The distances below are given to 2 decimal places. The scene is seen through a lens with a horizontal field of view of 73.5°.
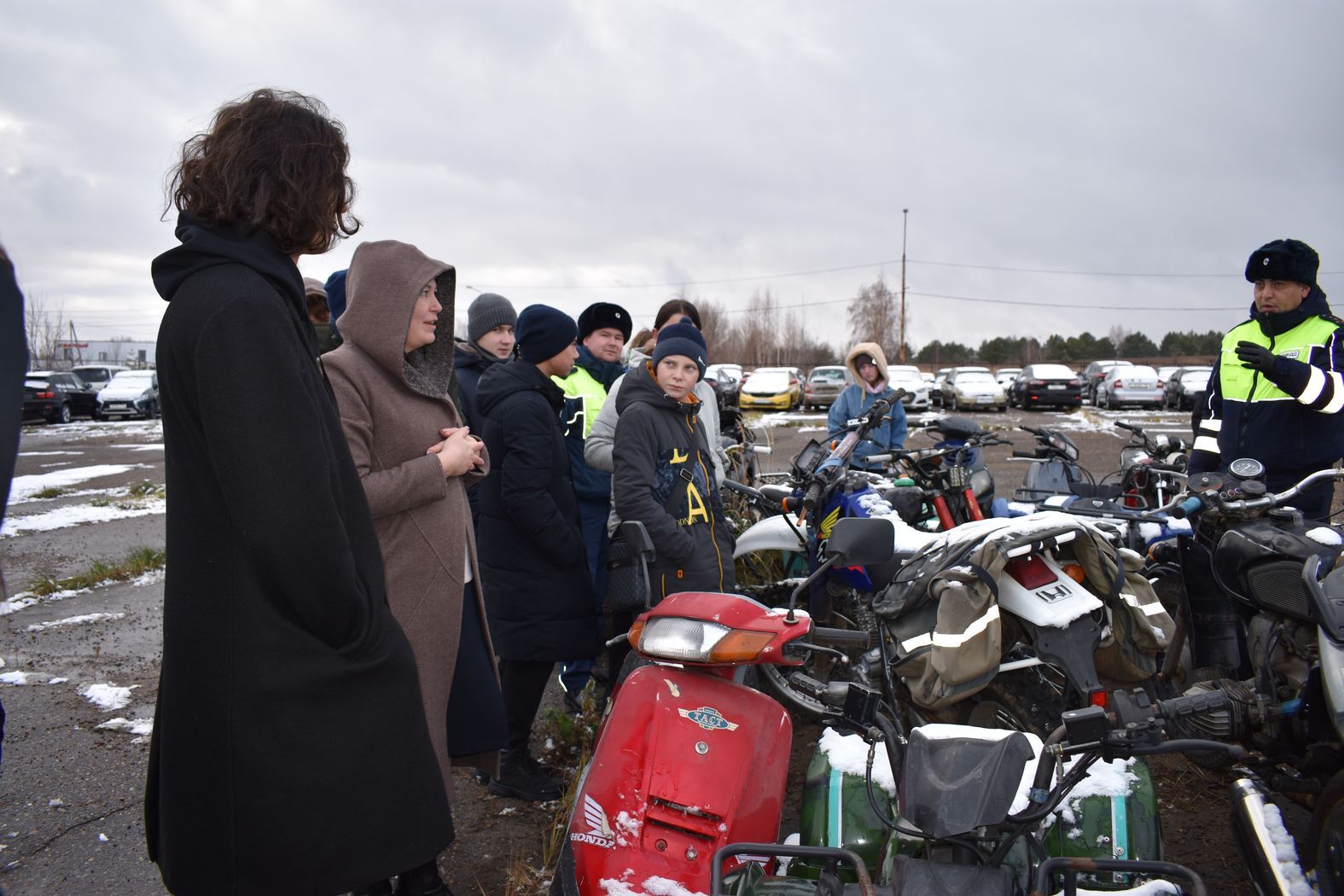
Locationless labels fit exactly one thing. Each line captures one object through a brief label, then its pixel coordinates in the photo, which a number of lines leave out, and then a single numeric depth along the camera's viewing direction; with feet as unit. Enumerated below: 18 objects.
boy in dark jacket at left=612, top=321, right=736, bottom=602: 10.98
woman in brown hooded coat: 7.89
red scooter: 7.57
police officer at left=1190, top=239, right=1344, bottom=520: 12.53
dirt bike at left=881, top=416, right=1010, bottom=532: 15.14
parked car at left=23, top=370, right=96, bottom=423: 90.63
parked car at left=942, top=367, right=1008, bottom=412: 90.27
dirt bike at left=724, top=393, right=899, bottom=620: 13.87
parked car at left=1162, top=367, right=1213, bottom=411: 89.15
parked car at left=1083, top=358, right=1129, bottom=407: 101.09
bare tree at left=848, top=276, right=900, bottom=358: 222.85
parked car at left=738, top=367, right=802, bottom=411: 92.99
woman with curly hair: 5.15
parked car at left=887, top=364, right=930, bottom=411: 87.66
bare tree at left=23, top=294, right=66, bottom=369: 199.22
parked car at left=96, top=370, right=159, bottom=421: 96.78
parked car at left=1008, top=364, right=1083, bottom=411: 92.27
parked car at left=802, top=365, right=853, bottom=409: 91.25
